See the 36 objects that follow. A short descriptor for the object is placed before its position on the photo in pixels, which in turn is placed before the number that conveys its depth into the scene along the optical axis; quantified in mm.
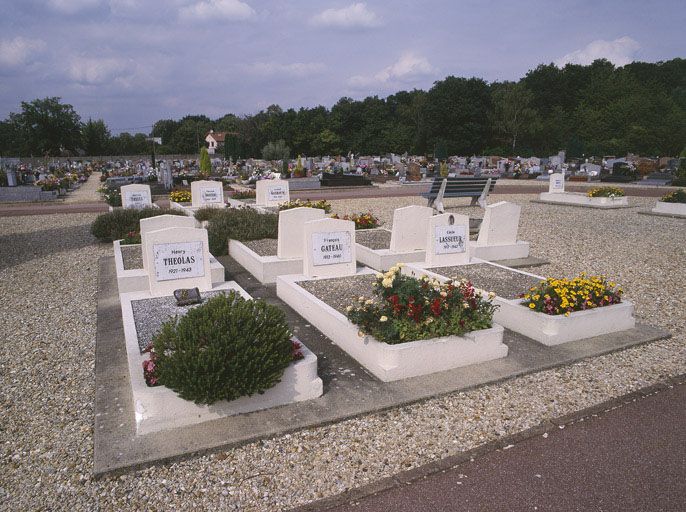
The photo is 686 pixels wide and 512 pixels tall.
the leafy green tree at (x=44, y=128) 68000
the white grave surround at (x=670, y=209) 15273
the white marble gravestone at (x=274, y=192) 15430
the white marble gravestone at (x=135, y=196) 14227
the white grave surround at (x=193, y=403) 3807
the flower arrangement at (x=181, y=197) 16078
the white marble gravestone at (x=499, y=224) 9234
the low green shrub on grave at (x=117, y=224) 11383
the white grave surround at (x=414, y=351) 4684
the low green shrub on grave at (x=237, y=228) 10141
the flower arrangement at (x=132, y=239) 9797
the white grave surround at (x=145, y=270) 7129
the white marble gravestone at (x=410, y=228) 8773
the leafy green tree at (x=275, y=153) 42594
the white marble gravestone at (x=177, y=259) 6441
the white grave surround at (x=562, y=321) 5527
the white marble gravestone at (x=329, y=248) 7203
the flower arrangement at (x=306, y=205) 12203
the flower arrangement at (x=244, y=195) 18156
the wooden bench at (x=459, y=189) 14172
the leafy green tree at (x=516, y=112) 56438
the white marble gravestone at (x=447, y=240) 7836
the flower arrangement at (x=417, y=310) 4840
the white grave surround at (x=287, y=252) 8109
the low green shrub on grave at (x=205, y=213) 11992
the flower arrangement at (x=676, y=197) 15416
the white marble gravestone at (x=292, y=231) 8227
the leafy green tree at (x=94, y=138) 69625
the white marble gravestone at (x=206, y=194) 15031
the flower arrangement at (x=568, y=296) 5633
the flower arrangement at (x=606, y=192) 17361
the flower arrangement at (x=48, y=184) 22922
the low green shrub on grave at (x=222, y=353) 3723
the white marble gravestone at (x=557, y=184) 19484
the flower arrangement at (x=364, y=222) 11414
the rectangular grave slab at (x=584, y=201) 17234
